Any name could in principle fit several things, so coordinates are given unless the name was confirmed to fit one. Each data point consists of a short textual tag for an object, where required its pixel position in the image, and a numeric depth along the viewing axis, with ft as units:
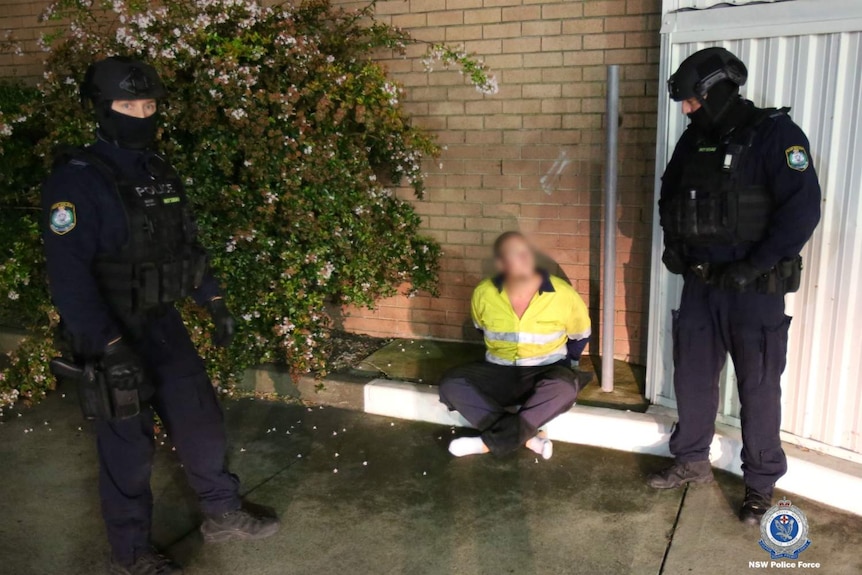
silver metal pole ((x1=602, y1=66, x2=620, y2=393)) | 13.33
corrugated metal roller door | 10.62
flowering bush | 13.76
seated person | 12.25
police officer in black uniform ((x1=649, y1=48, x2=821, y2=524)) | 9.79
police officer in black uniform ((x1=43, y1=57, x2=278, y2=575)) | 8.79
